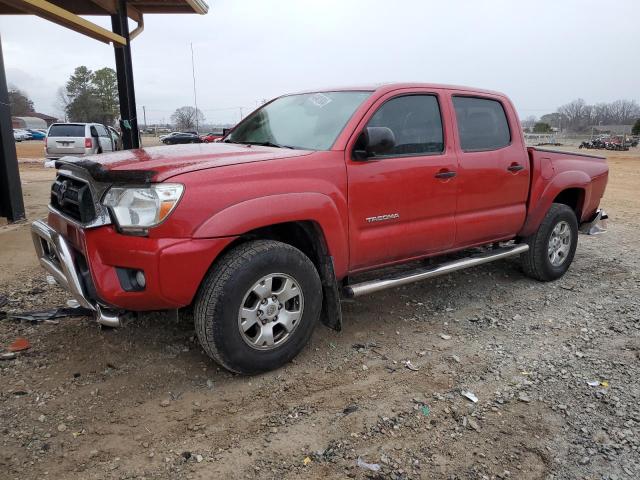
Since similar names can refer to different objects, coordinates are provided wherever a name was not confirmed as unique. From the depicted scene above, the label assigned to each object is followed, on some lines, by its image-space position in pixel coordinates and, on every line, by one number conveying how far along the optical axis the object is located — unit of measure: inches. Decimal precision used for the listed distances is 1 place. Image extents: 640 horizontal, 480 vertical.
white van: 625.0
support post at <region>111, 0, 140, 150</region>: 380.2
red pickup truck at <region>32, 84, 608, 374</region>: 112.4
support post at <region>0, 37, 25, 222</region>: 290.8
